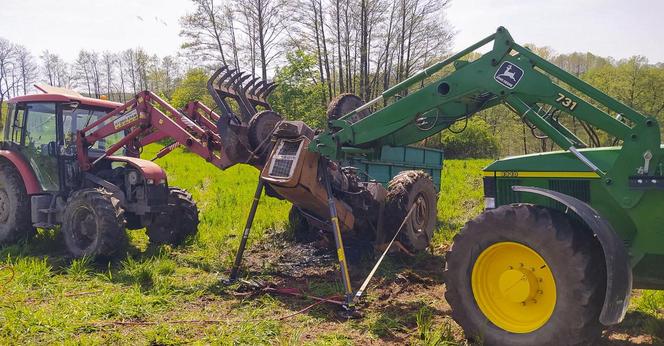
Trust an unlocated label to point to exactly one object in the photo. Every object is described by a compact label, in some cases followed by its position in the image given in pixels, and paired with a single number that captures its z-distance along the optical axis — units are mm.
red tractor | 7211
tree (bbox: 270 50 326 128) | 27125
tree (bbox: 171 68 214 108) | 38719
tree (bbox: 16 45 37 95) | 51906
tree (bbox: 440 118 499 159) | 32875
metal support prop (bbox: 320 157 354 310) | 4961
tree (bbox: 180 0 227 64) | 29438
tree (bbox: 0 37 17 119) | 50156
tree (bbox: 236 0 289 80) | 29719
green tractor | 3453
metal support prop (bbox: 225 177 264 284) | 5895
